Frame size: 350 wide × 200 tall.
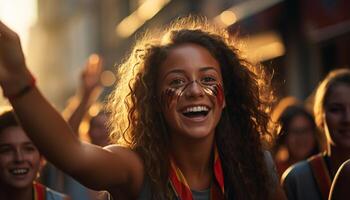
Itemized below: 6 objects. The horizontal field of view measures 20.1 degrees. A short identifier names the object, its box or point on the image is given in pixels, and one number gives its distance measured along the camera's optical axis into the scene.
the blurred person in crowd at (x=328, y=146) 5.04
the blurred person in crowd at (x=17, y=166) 5.34
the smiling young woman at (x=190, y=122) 3.87
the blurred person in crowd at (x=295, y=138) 7.09
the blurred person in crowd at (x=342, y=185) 3.94
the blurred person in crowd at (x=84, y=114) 7.03
